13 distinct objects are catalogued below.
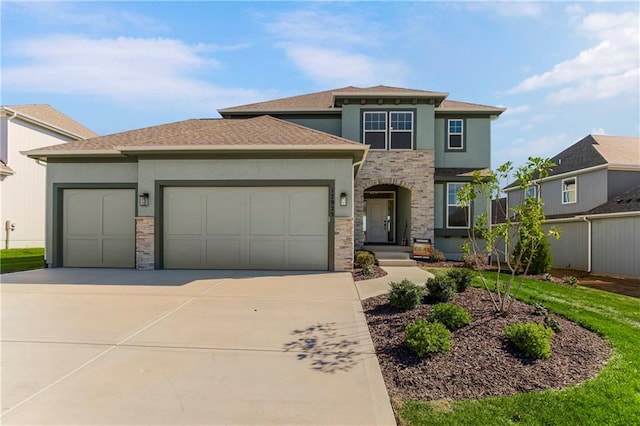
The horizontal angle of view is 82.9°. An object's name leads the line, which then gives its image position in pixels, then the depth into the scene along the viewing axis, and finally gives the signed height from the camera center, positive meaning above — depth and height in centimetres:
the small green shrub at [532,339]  422 -146
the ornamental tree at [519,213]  528 +7
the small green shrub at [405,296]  617 -136
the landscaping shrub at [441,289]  643 -129
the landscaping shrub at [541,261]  1214 -146
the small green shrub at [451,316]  512 -142
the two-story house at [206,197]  1077 +59
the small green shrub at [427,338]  429 -147
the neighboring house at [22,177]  1766 +202
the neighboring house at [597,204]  1441 +63
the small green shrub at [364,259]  1145 -136
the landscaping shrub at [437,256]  1376 -149
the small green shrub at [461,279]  739 -127
